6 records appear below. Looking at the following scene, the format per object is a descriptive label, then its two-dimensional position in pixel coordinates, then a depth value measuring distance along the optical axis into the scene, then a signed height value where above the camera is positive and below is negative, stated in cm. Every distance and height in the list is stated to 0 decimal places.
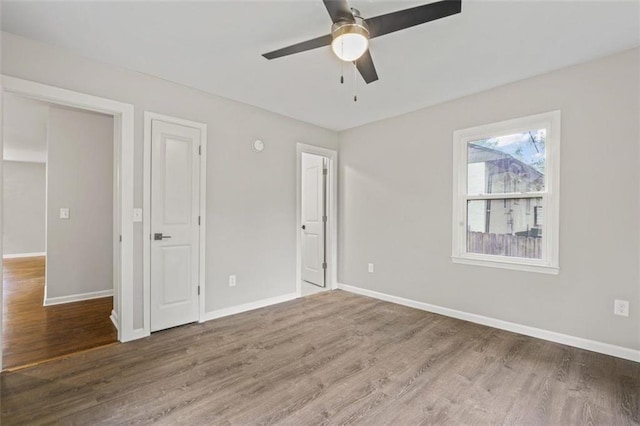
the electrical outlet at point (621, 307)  243 -78
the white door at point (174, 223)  299 -13
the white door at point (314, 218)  482 -10
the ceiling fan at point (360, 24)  155 +109
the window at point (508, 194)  280 +22
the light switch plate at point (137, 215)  284 -4
